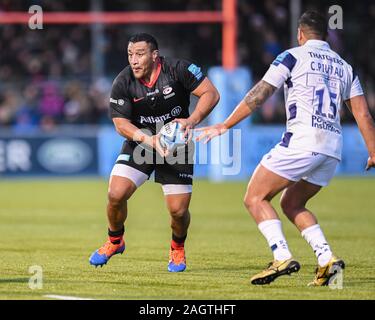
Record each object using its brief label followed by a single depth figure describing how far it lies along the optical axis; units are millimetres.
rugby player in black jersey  18234
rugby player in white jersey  15906
